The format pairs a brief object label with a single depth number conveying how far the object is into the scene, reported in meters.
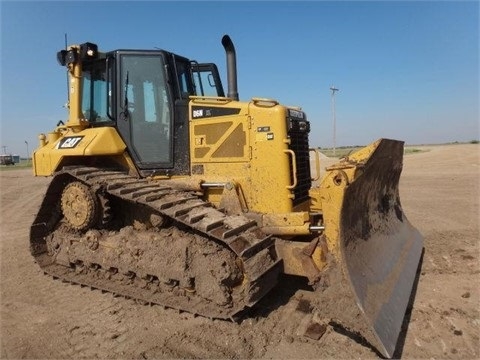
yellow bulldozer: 4.25
